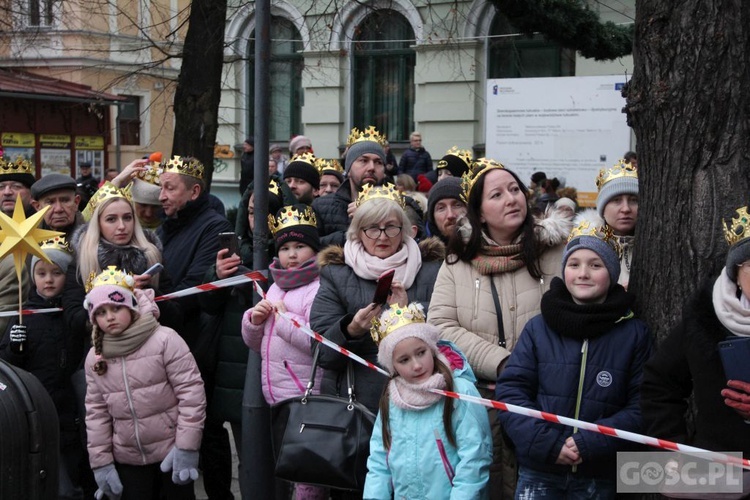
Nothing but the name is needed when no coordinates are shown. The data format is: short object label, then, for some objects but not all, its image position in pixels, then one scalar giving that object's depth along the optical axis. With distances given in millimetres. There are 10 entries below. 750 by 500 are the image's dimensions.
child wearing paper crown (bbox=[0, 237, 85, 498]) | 5523
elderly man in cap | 6316
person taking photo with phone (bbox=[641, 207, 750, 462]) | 3340
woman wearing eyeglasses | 4617
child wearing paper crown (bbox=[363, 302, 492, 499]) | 4020
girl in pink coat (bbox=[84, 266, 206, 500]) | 5082
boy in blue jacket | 3801
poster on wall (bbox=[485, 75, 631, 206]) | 12953
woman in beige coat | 4297
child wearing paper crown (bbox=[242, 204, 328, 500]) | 5020
